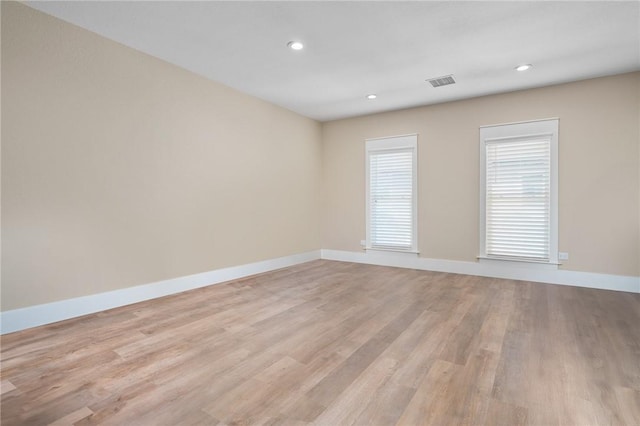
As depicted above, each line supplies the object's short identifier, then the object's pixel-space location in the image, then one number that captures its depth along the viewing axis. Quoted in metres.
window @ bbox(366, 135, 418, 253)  5.32
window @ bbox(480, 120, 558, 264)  4.25
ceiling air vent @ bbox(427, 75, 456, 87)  4.02
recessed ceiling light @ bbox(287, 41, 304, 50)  3.14
